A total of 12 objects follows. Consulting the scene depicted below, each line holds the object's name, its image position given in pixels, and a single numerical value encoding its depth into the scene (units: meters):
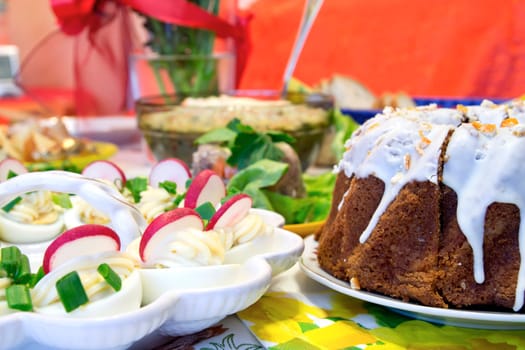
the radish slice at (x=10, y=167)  1.05
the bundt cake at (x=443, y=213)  0.76
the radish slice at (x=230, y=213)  0.82
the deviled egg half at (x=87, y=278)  0.62
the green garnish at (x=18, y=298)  0.62
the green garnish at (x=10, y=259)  0.67
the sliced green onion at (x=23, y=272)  0.67
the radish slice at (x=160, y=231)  0.73
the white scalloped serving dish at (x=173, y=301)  0.60
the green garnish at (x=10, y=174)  1.01
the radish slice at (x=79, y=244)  0.67
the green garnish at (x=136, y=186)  1.06
